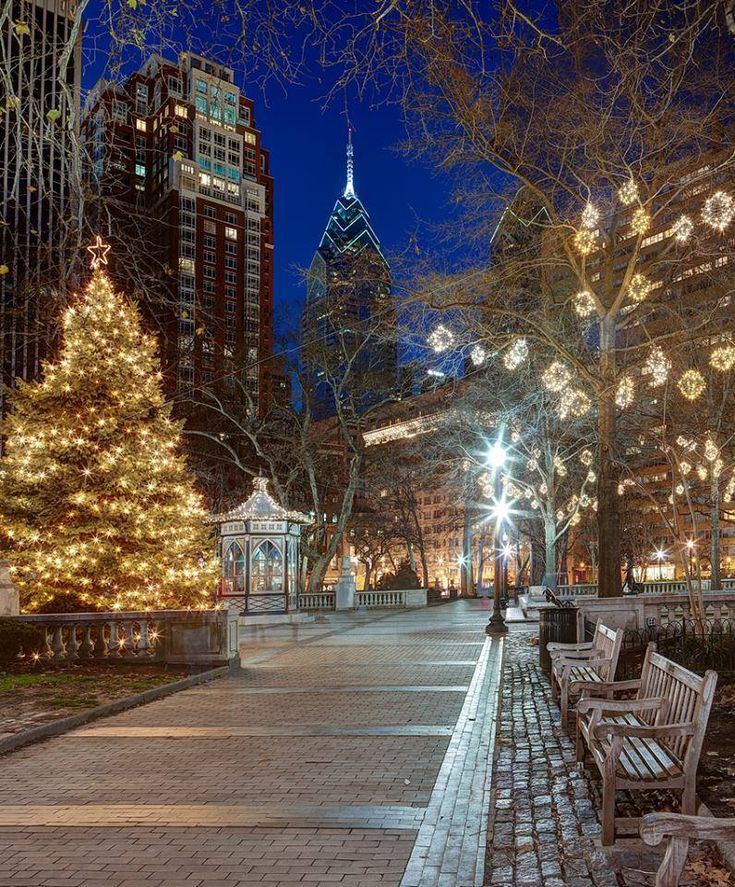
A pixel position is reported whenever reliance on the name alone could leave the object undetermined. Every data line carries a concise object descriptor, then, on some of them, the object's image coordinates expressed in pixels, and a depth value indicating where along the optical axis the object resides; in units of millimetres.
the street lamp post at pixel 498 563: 21094
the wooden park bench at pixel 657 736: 4895
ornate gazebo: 28375
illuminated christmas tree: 17922
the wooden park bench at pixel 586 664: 8359
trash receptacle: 13258
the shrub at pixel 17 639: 14383
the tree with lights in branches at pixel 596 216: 15625
